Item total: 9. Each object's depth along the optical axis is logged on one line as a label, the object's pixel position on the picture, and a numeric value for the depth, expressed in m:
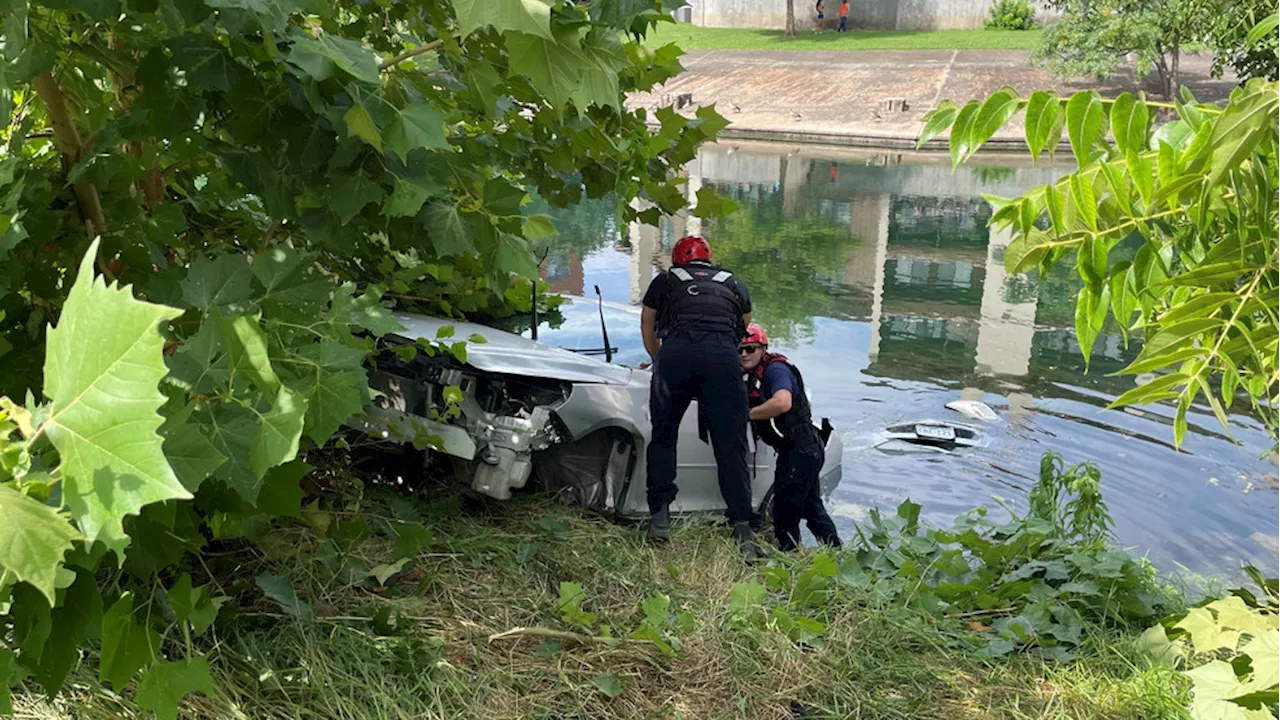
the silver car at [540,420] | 4.94
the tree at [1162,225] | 1.62
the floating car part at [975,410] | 9.73
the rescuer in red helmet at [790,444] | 5.99
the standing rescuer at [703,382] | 5.45
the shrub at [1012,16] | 45.38
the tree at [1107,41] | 30.61
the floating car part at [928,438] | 8.77
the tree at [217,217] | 1.07
